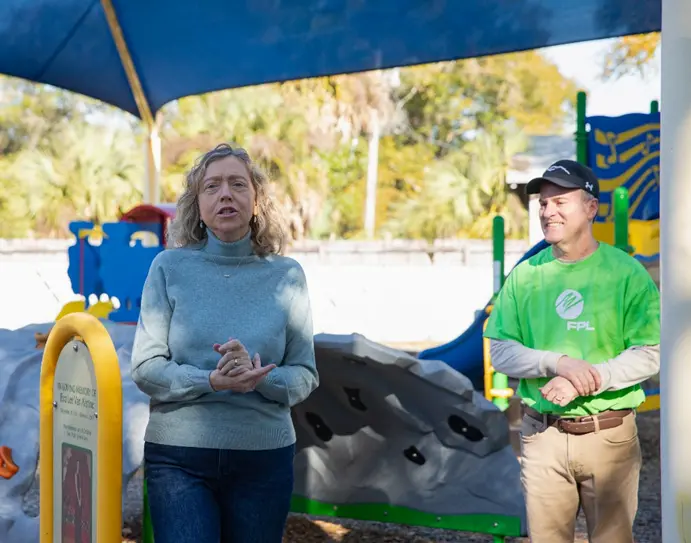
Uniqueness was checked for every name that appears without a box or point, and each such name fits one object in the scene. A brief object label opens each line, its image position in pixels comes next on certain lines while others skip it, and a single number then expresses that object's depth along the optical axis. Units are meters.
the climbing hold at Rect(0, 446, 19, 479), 3.76
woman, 2.56
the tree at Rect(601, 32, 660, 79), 20.41
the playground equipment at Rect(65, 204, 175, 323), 8.12
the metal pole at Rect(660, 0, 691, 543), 2.09
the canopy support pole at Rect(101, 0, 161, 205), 7.54
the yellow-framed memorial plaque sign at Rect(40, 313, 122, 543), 2.74
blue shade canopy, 6.47
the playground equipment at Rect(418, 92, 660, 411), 7.70
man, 2.92
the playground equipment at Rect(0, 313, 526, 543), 3.88
